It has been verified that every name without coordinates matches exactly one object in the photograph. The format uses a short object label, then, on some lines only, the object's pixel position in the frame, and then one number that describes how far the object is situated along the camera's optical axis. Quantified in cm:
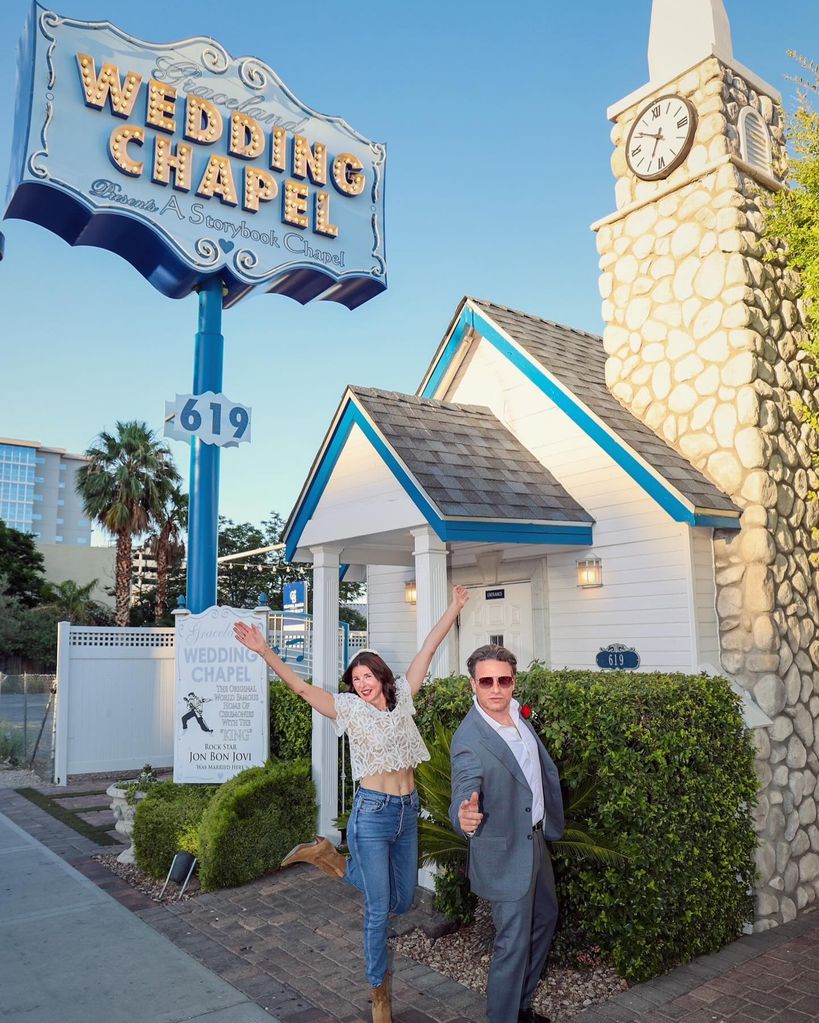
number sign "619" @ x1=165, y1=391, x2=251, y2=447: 994
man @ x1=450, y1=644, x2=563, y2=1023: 381
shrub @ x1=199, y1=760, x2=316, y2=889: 658
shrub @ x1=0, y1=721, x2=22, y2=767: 1425
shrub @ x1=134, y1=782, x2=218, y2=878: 690
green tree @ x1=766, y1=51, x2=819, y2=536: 705
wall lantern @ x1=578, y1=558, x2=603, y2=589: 762
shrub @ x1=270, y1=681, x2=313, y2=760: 798
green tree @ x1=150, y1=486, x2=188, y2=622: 3444
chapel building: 662
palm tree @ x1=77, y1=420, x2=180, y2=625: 3222
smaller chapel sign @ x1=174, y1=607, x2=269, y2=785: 766
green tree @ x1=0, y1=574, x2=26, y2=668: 3944
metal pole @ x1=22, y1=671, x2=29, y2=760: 1404
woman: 408
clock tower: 647
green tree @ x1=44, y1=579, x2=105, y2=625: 4366
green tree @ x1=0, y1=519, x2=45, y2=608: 4934
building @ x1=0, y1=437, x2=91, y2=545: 12475
